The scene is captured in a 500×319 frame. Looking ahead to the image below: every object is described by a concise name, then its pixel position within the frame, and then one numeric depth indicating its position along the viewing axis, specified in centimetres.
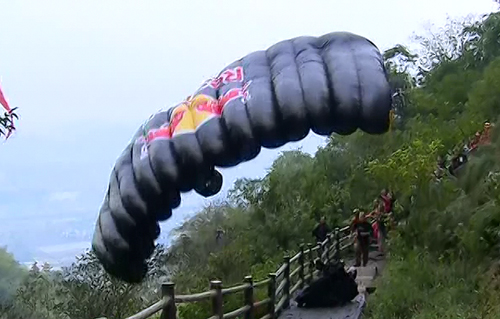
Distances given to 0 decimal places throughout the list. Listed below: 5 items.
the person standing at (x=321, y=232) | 1838
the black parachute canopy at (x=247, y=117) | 723
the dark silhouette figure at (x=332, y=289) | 1111
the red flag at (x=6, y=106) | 695
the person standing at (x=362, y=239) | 1567
